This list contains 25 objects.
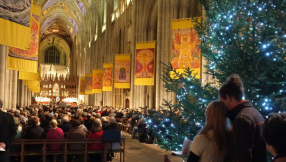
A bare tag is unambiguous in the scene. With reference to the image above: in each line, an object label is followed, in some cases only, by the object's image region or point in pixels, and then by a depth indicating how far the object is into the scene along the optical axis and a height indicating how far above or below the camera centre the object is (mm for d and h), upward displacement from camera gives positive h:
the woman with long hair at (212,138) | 2385 -354
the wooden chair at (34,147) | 6512 -1218
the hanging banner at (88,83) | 35272 +862
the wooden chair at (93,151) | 6862 -1242
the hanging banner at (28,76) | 15982 +792
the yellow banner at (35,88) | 31603 +295
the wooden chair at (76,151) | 6762 -1302
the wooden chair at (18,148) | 6452 -1193
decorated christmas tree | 3395 +362
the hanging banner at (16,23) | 9070 +2035
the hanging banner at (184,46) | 12461 +1805
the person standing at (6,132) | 4363 -585
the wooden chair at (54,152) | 6623 -1255
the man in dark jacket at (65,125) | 8656 -935
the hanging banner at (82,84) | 41994 +948
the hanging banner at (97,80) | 30734 +1047
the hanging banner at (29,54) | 12094 +1453
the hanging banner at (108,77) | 26156 +1183
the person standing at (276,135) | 1617 -222
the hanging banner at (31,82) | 25456 +713
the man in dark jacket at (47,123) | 7930 -825
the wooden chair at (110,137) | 7008 -1029
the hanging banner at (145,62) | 17188 +1600
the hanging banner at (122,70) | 21922 +1476
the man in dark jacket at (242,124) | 2283 -236
